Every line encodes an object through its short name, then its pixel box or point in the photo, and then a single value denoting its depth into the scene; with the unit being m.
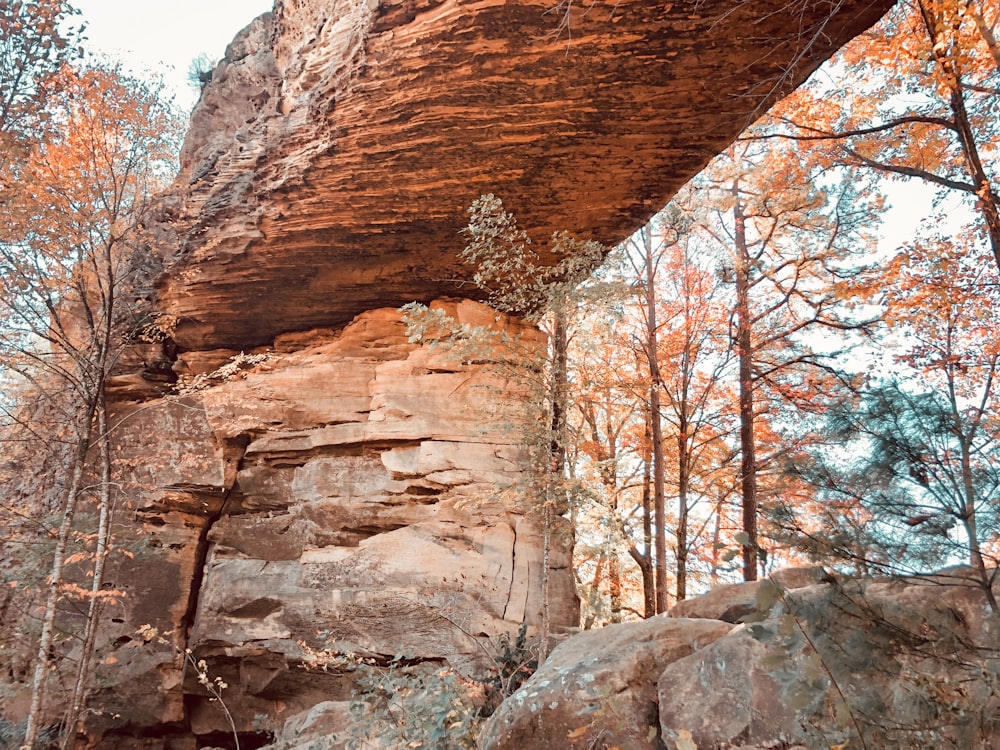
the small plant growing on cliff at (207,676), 8.13
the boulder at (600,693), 3.65
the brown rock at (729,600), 5.35
